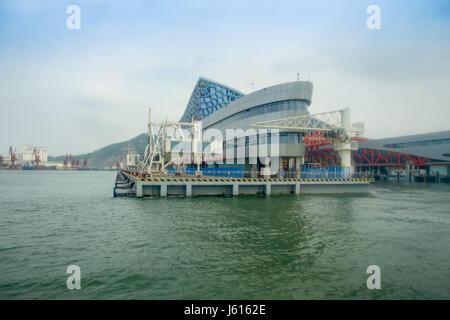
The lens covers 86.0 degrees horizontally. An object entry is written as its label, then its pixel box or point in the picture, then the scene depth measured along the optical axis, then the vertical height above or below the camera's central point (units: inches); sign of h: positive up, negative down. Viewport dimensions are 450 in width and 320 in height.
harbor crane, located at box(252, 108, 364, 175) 1644.9 +233.8
